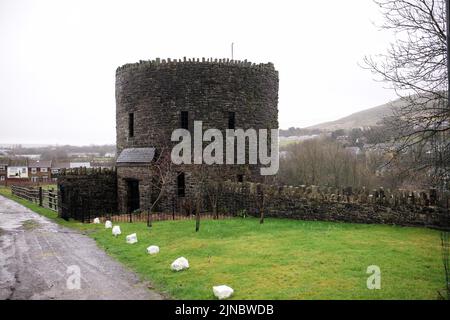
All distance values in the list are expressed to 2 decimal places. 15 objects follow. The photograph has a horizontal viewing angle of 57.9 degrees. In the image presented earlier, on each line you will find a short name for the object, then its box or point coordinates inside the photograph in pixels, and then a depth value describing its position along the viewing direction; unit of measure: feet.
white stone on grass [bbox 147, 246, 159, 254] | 40.98
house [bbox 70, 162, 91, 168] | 354.17
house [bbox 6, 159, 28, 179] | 287.07
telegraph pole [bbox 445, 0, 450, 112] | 20.86
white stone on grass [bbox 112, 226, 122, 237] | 51.82
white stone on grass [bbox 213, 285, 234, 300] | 27.17
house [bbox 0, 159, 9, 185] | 262.16
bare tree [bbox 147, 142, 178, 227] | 72.38
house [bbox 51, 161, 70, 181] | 318.04
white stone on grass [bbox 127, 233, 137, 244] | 46.73
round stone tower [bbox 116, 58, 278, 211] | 74.90
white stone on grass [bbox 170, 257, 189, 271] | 34.22
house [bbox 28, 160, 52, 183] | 297.65
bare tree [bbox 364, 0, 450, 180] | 34.94
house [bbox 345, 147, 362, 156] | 205.26
